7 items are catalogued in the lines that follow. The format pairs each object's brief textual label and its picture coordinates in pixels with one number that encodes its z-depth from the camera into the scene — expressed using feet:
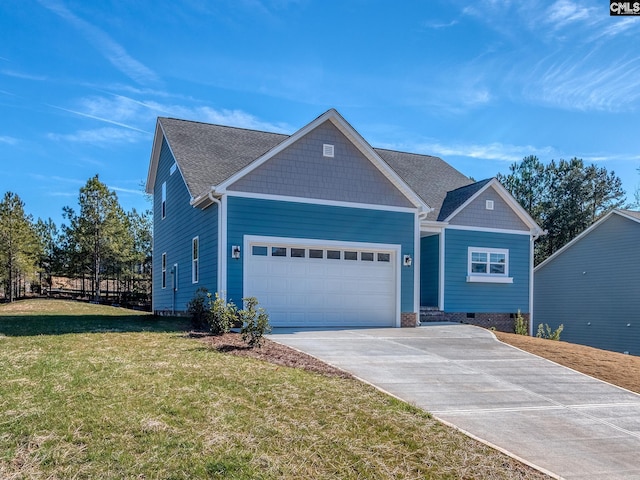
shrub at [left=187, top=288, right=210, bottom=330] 41.04
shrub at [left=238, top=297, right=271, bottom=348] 32.07
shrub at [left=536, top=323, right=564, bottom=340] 55.38
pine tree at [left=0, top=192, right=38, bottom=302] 99.35
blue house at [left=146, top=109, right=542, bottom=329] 45.21
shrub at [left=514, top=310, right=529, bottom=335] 60.39
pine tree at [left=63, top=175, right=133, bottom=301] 109.19
